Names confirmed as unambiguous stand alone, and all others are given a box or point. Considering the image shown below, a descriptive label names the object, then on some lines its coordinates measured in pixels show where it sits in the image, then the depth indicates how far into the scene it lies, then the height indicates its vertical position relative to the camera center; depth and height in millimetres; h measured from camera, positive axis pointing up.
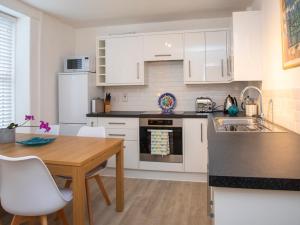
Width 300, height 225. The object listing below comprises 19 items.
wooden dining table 1714 -291
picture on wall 1697 +593
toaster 3750 +168
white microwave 3881 +815
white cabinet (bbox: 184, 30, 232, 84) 3605 +848
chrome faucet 2742 +88
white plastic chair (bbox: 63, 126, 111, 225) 2333 -511
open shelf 4055 +876
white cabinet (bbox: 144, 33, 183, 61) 3730 +1032
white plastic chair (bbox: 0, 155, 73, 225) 1568 -464
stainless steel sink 2009 -85
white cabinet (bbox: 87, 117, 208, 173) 3439 -357
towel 3486 -357
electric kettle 3465 +187
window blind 3244 +636
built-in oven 3479 -293
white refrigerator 3838 +282
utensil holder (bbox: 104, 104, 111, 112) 4156 +149
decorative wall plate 4055 +227
